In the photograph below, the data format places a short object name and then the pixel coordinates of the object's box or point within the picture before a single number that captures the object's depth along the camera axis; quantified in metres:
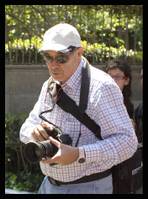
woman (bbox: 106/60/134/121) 4.57
